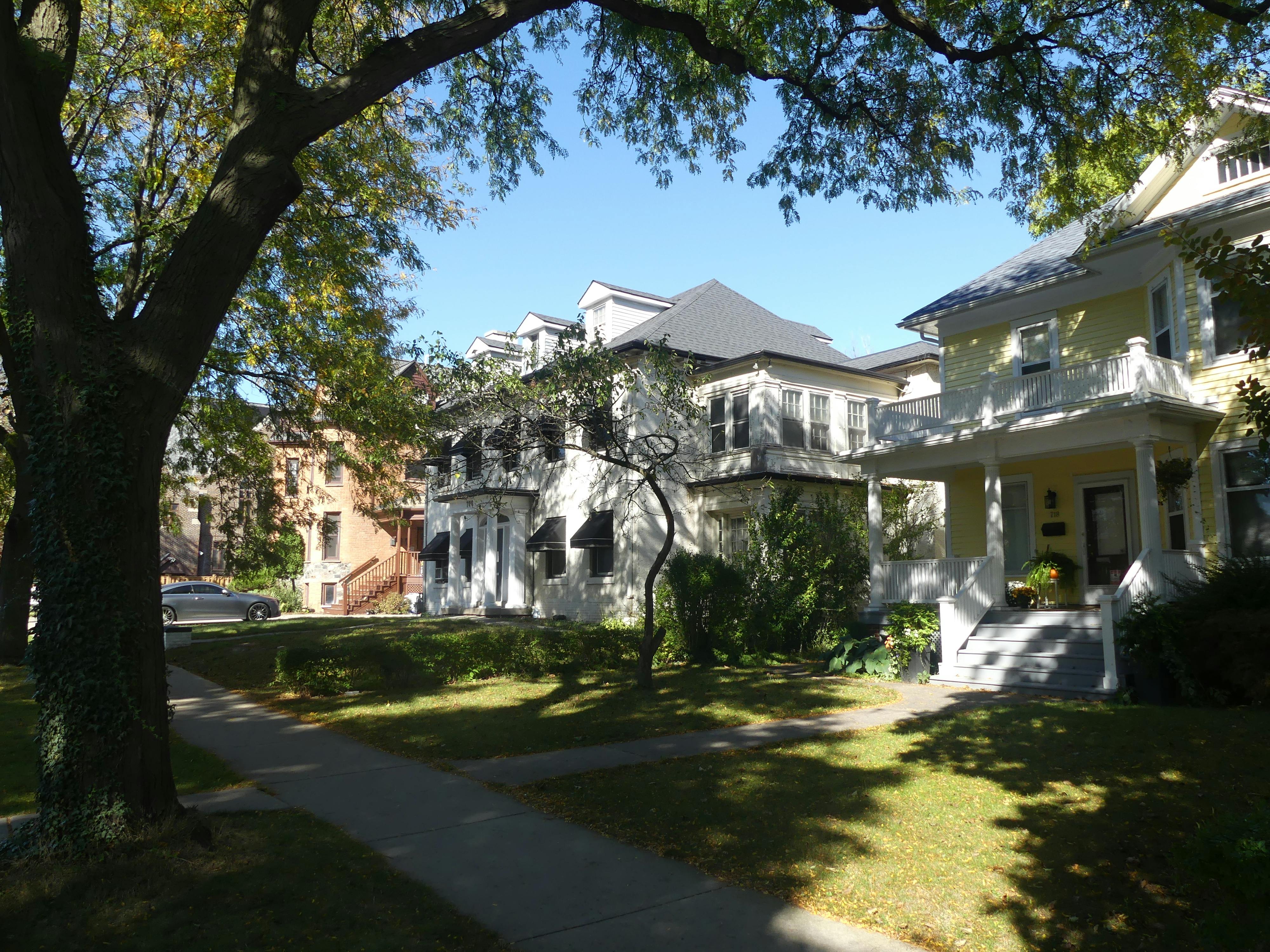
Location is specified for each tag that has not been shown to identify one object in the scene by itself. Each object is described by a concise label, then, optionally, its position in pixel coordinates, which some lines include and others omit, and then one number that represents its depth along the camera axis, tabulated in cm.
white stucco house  2336
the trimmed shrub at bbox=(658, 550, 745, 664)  1731
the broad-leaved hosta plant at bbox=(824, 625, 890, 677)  1562
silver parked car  3170
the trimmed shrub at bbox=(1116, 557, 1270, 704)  1084
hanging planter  1478
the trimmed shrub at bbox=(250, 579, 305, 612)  3903
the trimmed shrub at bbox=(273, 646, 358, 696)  1406
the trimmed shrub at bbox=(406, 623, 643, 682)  1509
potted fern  1694
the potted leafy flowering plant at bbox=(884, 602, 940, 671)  1530
